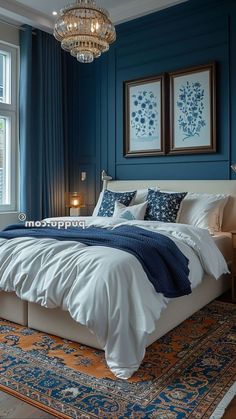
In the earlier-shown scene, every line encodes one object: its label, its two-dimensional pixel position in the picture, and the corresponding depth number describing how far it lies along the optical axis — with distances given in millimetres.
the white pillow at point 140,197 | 4414
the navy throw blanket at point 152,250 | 2390
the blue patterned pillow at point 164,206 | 3895
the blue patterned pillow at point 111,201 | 4352
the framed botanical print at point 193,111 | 4316
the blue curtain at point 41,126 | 5059
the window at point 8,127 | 5109
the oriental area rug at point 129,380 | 1790
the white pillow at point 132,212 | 3964
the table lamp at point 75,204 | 5297
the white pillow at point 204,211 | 3852
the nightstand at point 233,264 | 3492
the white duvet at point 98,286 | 2074
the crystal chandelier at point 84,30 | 2930
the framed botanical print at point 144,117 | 4734
